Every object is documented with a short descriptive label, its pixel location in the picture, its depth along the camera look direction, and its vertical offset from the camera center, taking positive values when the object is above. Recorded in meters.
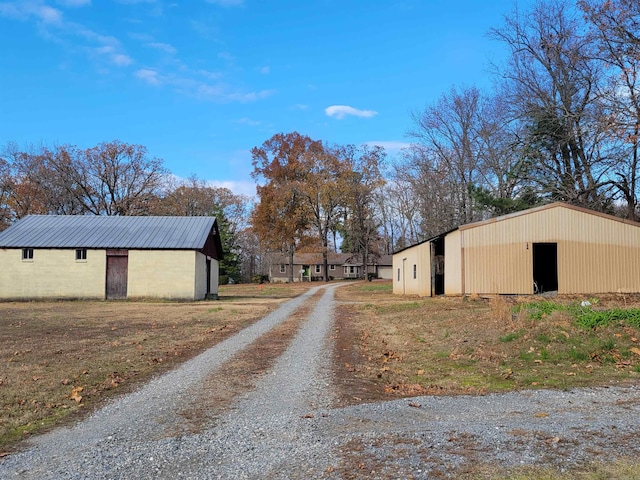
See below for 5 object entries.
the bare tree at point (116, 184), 48.50 +8.75
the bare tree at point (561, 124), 23.97 +7.33
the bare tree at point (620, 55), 18.33 +8.54
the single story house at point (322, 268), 71.94 +0.85
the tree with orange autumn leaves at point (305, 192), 51.78 +8.36
